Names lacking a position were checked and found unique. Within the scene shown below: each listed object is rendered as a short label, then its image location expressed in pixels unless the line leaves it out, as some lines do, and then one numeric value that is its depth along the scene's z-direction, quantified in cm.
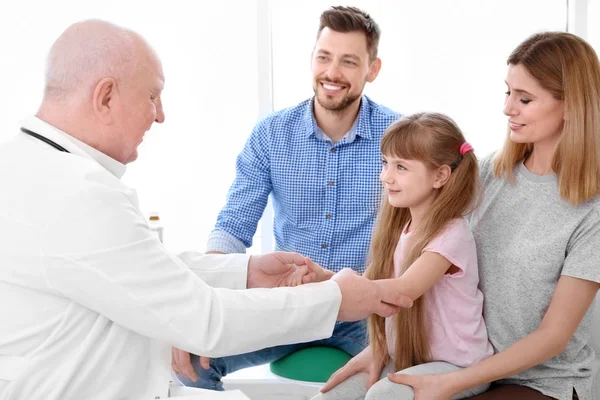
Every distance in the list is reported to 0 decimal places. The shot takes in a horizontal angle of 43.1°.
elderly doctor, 148
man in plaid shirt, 276
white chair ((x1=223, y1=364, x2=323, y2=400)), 250
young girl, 194
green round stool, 248
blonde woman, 186
